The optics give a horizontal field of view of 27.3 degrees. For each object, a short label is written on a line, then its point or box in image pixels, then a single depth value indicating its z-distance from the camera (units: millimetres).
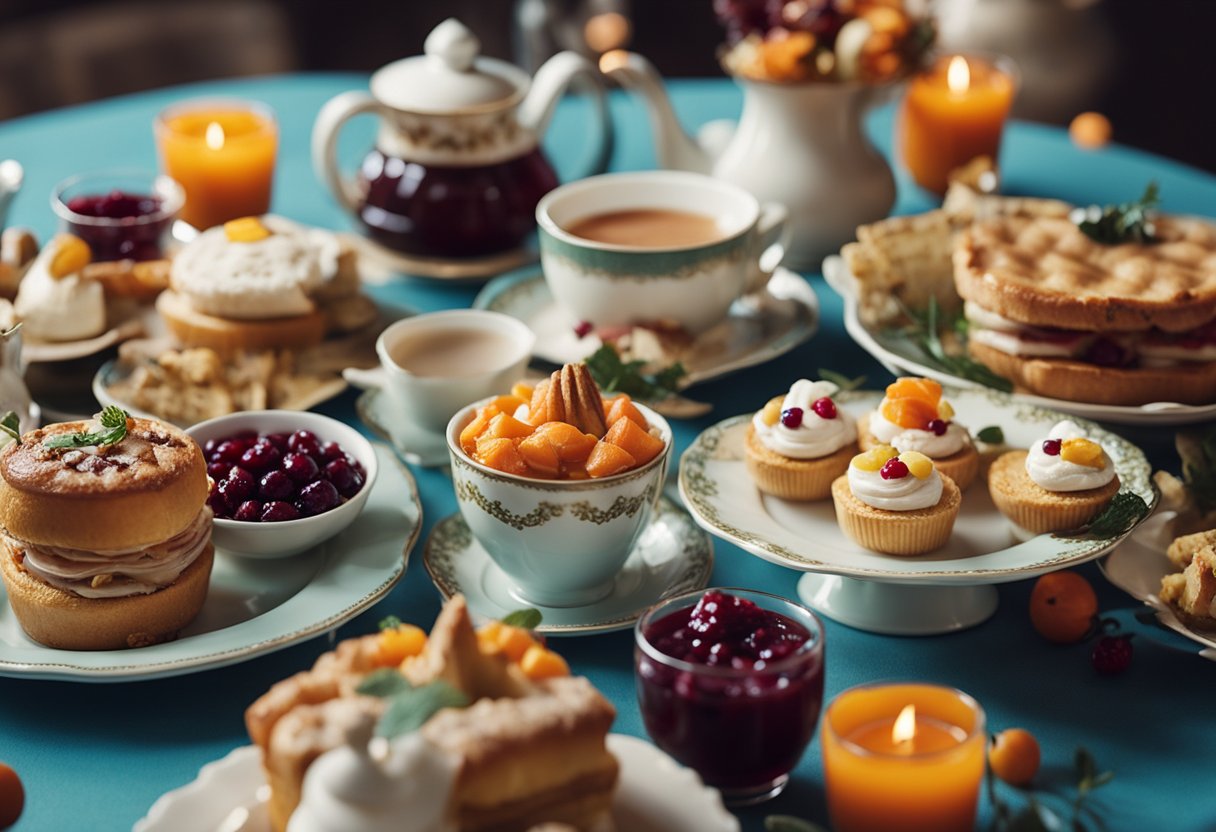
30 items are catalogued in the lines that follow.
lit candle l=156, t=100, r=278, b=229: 1365
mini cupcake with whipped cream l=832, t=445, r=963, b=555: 1013
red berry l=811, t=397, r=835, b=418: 1065
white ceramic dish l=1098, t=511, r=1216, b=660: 999
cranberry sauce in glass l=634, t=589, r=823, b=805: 910
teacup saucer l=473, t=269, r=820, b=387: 1216
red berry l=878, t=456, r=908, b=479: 1014
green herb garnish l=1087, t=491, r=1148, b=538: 1006
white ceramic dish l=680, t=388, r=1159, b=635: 991
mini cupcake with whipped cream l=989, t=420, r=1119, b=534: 1019
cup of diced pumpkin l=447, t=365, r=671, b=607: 1000
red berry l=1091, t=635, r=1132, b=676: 993
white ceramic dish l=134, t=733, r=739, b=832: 882
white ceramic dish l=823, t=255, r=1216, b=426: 1112
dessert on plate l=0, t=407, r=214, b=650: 970
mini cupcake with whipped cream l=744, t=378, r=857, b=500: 1056
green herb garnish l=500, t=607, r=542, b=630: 931
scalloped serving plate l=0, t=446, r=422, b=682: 972
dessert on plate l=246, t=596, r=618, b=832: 833
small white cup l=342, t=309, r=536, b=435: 1130
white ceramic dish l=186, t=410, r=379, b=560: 1034
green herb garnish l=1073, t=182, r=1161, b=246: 1220
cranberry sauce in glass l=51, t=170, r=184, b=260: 1276
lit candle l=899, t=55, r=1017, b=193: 1408
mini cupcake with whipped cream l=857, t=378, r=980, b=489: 1056
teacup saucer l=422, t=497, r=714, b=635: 1021
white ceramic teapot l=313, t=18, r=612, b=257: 1309
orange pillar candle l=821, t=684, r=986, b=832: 883
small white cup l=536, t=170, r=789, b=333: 1199
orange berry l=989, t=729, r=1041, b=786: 931
